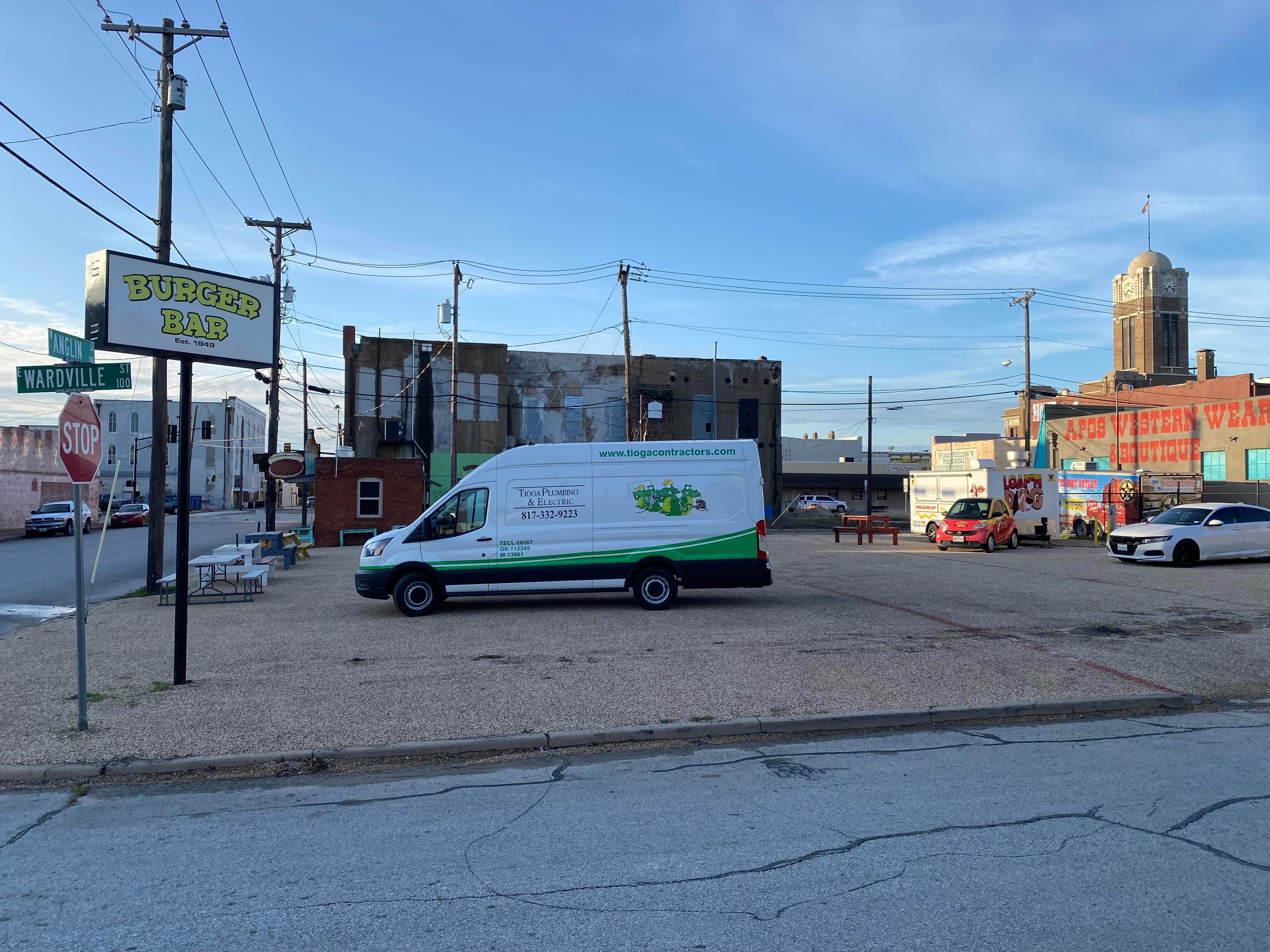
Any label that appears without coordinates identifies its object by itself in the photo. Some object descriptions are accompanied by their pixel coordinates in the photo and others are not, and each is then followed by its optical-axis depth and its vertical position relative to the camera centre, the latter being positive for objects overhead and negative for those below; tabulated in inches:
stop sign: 281.6 +18.6
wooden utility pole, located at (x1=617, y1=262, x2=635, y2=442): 1426.4 +285.4
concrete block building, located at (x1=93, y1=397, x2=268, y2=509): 3083.2 +168.4
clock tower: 4392.2 +916.6
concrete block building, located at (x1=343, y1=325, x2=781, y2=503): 1865.2 +216.1
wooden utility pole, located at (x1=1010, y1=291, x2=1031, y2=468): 1760.6 +250.6
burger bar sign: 301.6 +68.2
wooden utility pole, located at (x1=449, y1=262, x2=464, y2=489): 1378.0 +170.5
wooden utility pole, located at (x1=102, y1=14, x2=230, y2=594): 644.1 +202.2
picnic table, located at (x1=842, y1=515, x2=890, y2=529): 1197.1 -37.6
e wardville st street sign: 309.1 +41.8
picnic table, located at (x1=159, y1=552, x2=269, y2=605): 592.7 -62.3
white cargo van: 528.7 -22.0
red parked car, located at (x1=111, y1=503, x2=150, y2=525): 1854.1 -44.2
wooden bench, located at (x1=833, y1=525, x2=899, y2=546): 1146.0 -50.2
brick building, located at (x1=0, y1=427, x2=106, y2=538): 1651.1 +40.5
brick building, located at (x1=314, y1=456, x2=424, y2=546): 1198.9 -1.3
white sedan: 836.0 -38.3
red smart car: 1077.1 -37.8
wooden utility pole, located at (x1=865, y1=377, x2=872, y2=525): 1875.5 +35.8
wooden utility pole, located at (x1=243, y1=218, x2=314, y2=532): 1209.4 +161.1
